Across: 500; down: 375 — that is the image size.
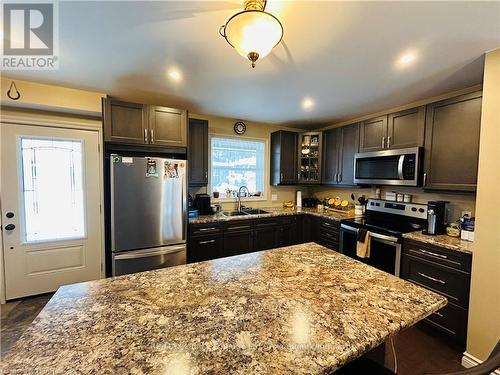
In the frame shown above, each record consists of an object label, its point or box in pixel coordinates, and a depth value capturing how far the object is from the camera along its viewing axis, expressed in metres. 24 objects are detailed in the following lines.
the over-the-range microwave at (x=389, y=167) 2.49
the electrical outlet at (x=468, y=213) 2.30
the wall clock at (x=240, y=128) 3.74
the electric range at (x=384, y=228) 2.38
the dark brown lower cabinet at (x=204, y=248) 2.85
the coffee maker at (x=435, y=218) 2.27
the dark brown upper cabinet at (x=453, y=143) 2.06
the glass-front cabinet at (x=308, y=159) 3.92
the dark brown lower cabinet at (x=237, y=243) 3.05
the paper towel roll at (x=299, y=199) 4.18
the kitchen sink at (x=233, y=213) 3.60
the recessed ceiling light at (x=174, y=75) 2.06
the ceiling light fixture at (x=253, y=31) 1.10
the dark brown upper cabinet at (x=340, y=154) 3.31
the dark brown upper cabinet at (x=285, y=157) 3.87
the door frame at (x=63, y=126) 2.47
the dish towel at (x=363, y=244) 2.58
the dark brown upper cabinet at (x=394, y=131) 2.51
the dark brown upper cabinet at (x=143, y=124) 2.46
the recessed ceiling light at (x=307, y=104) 2.80
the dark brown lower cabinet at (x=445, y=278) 1.85
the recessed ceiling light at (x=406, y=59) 1.73
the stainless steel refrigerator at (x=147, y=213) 2.41
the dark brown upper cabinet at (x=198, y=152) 3.14
